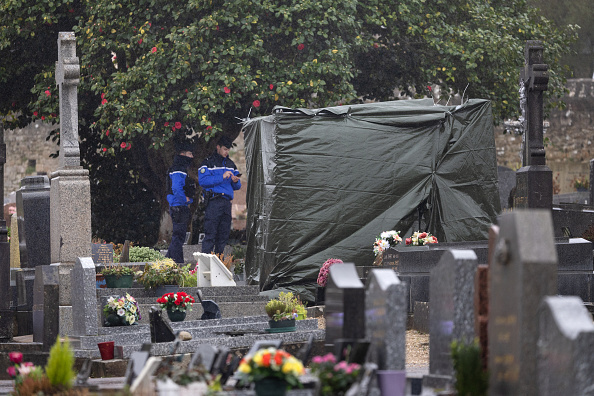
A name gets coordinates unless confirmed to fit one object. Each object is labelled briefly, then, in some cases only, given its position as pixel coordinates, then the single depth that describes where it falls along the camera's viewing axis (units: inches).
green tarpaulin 1048.8
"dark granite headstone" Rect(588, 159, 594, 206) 1630.2
